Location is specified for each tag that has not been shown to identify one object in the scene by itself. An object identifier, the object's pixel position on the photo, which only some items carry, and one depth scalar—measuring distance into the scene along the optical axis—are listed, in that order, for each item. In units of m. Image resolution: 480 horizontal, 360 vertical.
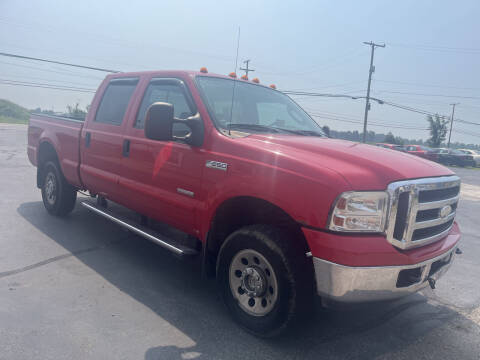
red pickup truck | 2.66
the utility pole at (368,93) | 37.72
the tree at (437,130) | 50.12
